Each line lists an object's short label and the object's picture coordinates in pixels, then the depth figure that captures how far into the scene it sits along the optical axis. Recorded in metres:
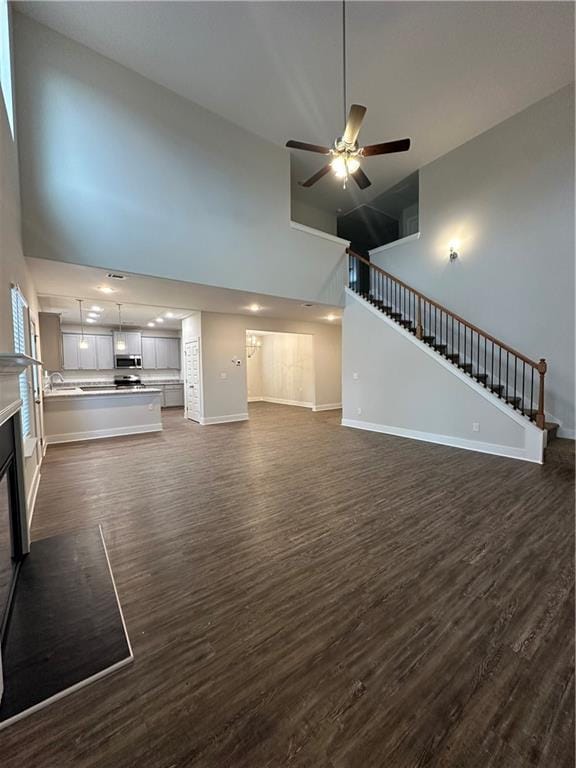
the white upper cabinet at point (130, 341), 10.15
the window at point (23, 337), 2.99
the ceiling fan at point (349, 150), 3.33
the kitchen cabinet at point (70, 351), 9.56
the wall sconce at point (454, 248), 6.71
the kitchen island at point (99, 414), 6.16
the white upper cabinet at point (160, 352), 10.73
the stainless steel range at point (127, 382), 10.36
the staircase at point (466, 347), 5.52
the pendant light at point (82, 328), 7.88
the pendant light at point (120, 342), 10.13
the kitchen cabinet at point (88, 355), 9.76
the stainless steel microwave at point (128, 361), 10.25
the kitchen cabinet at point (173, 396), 10.70
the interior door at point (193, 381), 7.97
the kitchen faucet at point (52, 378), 8.52
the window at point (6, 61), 2.97
